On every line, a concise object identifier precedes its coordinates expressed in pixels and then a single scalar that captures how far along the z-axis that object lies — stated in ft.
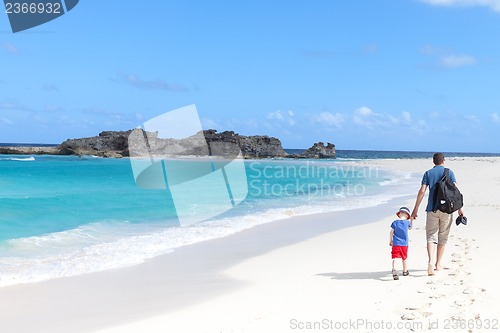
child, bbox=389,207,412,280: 20.24
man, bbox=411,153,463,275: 20.30
